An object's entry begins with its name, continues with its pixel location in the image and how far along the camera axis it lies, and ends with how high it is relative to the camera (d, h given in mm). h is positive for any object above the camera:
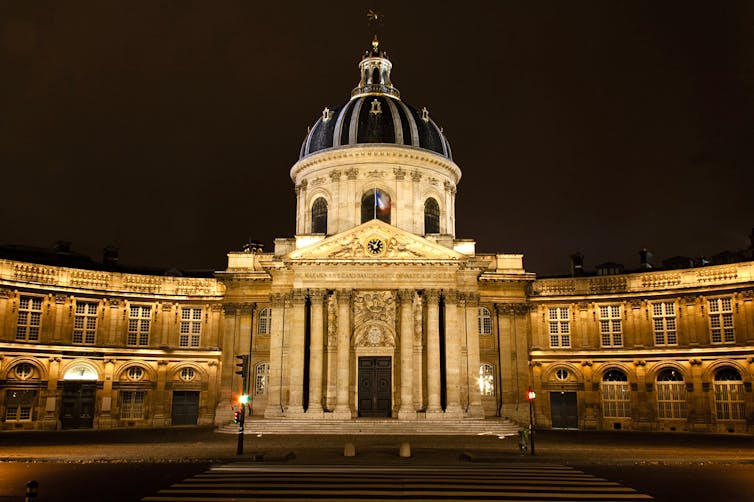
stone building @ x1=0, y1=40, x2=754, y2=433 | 44031 +3952
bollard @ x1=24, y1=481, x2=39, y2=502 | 12305 -1862
